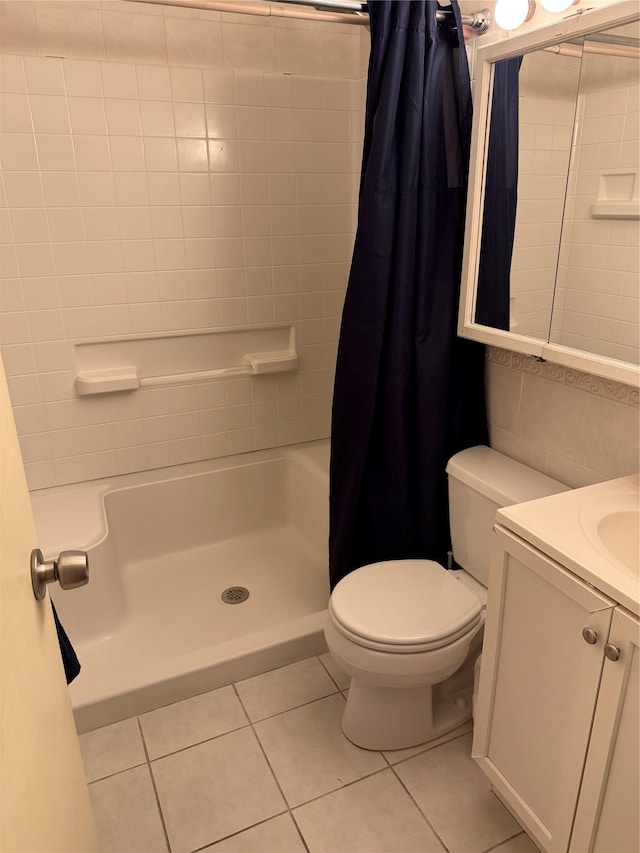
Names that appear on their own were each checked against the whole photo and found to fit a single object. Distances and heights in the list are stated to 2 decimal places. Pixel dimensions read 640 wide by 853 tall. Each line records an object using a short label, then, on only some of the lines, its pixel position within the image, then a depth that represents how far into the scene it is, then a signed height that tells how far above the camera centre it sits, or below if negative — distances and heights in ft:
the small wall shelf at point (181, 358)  7.31 -1.71
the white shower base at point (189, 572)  5.93 -4.12
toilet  4.91 -3.20
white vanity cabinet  3.36 -2.90
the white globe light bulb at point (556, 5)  4.51 +1.45
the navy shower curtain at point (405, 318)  5.28 -0.95
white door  2.12 -1.83
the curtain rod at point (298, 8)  5.47 +1.79
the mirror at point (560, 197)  4.29 +0.10
